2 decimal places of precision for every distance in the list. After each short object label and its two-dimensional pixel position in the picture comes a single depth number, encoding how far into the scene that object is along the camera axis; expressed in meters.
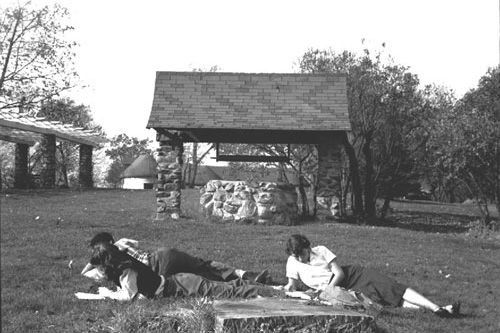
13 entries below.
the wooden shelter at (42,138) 21.82
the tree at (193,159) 37.41
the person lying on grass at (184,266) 6.68
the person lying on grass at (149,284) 5.64
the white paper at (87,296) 5.85
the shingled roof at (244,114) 13.68
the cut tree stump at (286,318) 4.47
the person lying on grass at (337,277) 6.25
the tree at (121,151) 44.00
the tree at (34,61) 15.62
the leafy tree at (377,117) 18.23
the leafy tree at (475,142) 14.62
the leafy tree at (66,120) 24.86
